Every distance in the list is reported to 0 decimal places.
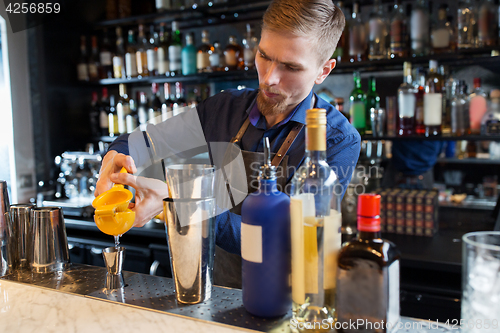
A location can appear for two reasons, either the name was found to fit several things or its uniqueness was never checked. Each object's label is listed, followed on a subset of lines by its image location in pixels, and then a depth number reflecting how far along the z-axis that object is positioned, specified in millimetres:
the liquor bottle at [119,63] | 2947
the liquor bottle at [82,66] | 3074
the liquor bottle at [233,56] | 2531
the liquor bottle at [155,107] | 2761
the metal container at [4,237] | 1015
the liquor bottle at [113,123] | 2984
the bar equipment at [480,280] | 559
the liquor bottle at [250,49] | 2445
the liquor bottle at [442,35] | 2020
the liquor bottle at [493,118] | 1922
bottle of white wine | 654
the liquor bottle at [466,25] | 1974
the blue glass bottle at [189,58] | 2639
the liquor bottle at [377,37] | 2127
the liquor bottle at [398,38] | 2086
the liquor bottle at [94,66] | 3091
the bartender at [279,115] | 986
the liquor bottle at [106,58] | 3031
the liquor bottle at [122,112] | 2928
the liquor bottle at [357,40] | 2172
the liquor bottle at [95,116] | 3122
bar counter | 727
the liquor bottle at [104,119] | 3057
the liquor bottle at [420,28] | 2047
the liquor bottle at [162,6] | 2670
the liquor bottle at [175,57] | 2662
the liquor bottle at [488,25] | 1914
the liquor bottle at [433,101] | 1995
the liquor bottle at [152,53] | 2734
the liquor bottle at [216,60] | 2539
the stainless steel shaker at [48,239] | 995
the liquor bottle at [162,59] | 2717
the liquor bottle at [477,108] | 1977
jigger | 901
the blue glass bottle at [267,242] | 676
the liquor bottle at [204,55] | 2586
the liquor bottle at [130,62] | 2850
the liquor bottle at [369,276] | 604
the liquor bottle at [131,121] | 2857
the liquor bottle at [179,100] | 2684
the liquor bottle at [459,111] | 2012
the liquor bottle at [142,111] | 2818
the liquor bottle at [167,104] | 2731
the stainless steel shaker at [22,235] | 1022
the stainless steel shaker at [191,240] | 746
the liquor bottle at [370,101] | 2191
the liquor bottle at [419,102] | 2057
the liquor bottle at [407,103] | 2057
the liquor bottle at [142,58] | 2812
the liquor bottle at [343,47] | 2238
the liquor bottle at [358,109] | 2207
